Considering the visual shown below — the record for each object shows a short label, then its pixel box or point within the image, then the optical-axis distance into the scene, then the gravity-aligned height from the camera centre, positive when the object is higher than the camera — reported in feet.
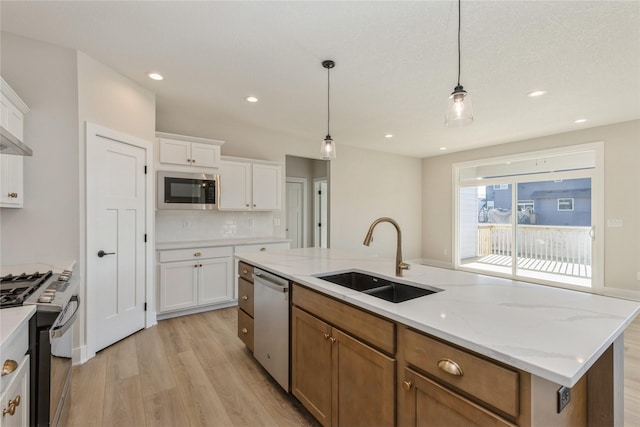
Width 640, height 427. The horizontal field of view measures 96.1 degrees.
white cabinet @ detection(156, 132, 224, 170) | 11.11 +2.48
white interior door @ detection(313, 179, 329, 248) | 21.30 +0.21
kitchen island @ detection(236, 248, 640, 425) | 2.72 -1.31
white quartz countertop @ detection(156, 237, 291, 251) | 11.19 -1.30
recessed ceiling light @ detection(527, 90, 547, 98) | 10.16 +4.35
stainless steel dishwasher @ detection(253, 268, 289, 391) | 6.36 -2.67
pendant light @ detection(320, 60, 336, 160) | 8.63 +1.96
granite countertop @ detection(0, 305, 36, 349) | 3.08 -1.30
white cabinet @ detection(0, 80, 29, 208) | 6.17 +1.19
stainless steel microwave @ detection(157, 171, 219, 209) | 11.09 +0.89
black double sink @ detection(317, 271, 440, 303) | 5.39 -1.49
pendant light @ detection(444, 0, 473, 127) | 5.15 +1.93
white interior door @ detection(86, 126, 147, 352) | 8.16 -0.83
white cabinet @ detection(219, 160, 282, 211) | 12.99 +1.28
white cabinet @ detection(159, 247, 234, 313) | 10.85 -2.60
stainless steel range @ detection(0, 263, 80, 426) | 3.88 -1.82
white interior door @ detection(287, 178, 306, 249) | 20.56 +0.06
